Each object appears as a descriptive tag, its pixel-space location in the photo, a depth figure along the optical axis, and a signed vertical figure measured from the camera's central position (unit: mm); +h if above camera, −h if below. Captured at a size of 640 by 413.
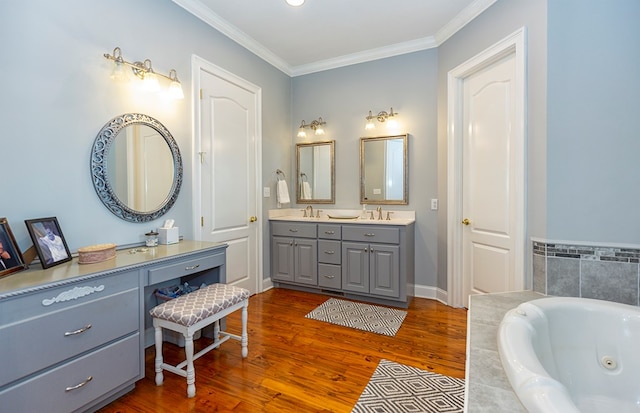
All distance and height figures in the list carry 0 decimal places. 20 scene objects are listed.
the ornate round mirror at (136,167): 1933 +252
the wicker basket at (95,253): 1653 -290
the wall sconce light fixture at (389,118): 3379 +952
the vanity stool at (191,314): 1670 -664
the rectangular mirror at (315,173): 3742 +370
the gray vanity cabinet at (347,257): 2945 -594
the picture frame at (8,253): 1429 -244
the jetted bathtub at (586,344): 1308 -686
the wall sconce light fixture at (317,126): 3775 +975
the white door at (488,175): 2211 +225
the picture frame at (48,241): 1518 -203
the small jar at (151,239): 2135 -263
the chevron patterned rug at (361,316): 2543 -1072
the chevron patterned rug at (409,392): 1570 -1091
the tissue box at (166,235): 2230 -250
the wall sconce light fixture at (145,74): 1969 +904
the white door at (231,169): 2713 +325
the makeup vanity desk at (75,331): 1218 -601
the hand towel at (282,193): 3637 +107
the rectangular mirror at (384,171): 3357 +354
